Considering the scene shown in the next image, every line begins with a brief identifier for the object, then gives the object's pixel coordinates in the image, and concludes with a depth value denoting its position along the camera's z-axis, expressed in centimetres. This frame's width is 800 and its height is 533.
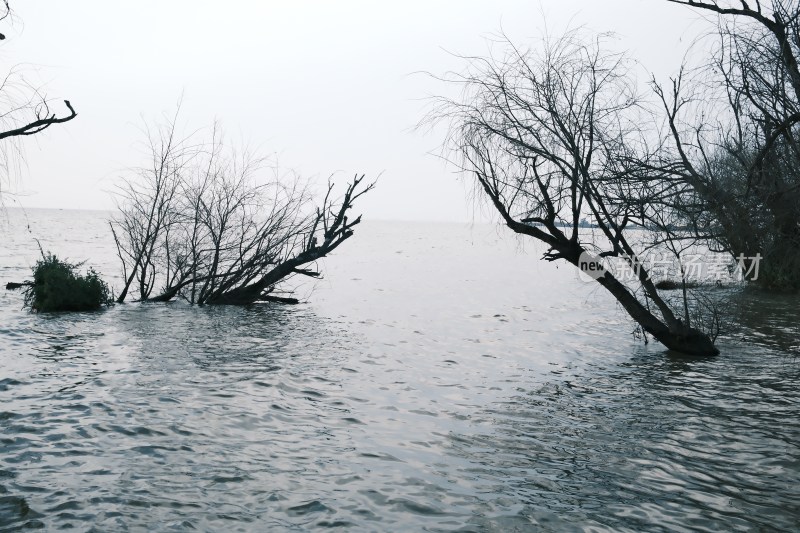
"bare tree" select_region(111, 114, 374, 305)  2197
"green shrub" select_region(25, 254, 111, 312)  2045
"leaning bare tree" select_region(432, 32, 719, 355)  1371
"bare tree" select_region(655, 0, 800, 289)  849
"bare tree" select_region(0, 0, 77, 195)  490
